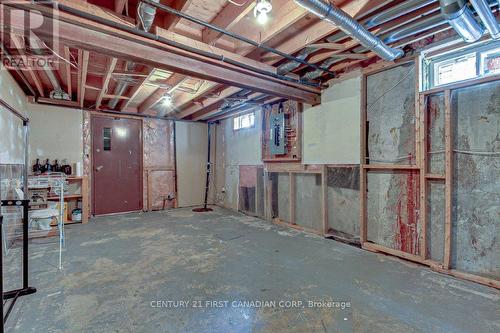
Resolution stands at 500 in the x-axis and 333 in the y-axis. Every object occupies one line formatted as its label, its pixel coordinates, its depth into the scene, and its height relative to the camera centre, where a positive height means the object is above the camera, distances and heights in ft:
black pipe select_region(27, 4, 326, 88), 6.35 +3.84
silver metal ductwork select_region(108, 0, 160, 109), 6.37 +4.01
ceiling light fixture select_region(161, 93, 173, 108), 14.76 +4.13
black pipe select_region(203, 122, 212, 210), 20.73 +0.26
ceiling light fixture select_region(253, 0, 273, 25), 5.85 +3.73
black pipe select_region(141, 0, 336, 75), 6.20 +4.03
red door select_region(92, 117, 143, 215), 17.84 +0.01
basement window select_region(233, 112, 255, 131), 17.97 +3.32
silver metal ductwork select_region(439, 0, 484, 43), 5.88 +3.67
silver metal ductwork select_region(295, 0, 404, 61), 5.86 +3.81
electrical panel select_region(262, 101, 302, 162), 14.20 +2.02
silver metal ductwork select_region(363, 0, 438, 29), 6.60 +4.27
